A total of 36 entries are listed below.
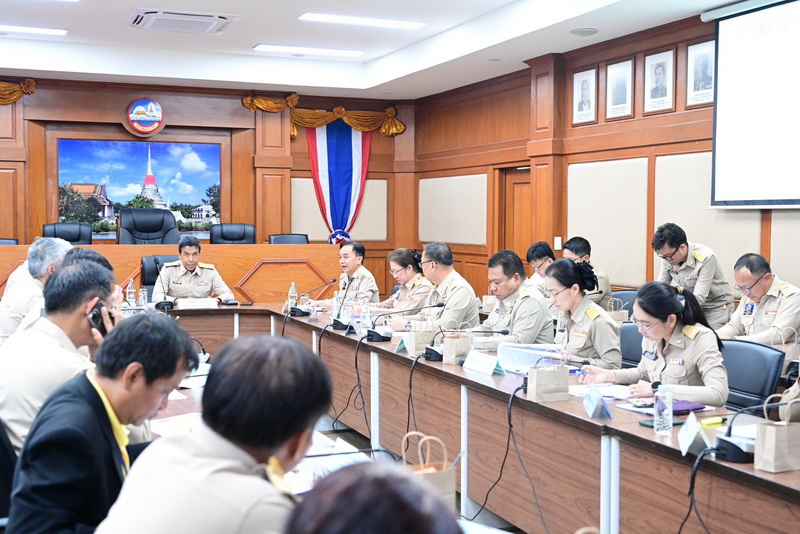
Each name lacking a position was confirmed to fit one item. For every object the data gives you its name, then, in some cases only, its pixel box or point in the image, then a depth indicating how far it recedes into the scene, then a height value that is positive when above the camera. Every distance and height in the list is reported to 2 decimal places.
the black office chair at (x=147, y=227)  8.23 -0.06
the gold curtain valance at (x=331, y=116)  10.01 +1.32
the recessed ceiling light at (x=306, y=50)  8.95 +1.86
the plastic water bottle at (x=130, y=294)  6.05 -0.55
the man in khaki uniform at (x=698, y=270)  5.71 -0.32
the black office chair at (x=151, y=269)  6.89 -0.40
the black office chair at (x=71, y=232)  8.06 -0.11
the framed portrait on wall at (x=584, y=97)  7.53 +1.15
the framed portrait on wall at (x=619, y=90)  7.11 +1.15
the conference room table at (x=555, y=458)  2.24 -0.80
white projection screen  5.59 +0.79
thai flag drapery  10.52 +0.66
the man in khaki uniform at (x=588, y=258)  6.20 -0.26
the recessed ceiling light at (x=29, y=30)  8.05 +1.85
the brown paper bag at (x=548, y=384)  3.05 -0.59
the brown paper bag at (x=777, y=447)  2.12 -0.57
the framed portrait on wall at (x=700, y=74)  6.29 +1.14
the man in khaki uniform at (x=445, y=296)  5.20 -0.47
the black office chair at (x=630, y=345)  4.05 -0.60
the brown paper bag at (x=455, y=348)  3.81 -0.58
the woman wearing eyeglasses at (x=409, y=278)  6.06 -0.42
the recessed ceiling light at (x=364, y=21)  7.59 +1.85
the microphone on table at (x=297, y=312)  5.88 -0.64
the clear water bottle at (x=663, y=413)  2.54 -0.58
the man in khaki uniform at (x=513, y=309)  4.41 -0.47
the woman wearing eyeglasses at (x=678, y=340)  3.13 -0.45
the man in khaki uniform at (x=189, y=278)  6.66 -0.47
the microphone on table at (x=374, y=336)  4.61 -0.63
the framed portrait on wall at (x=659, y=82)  6.67 +1.14
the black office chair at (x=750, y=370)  3.20 -0.58
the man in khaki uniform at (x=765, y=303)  4.98 -0.49
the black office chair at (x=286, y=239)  9.00 -0.19
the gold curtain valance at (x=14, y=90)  9.02 +1.41
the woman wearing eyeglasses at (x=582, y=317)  3.83 -0.44
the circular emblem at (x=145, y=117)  9.55 +1.20
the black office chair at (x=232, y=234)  8.79 -0.14
